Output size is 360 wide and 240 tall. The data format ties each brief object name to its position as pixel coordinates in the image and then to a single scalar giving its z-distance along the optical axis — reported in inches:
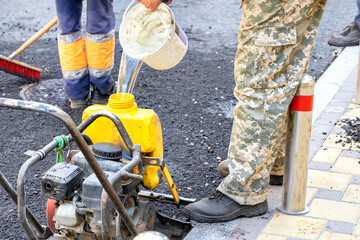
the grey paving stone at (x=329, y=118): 168.1
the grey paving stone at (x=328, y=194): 129.4
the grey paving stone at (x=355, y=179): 135.6
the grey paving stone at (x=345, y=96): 185.5
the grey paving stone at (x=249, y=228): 115.6
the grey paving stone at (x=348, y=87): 193.5
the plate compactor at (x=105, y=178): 94.1
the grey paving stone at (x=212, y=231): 115.8
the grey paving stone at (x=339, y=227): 116.1
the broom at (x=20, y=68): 207.4
